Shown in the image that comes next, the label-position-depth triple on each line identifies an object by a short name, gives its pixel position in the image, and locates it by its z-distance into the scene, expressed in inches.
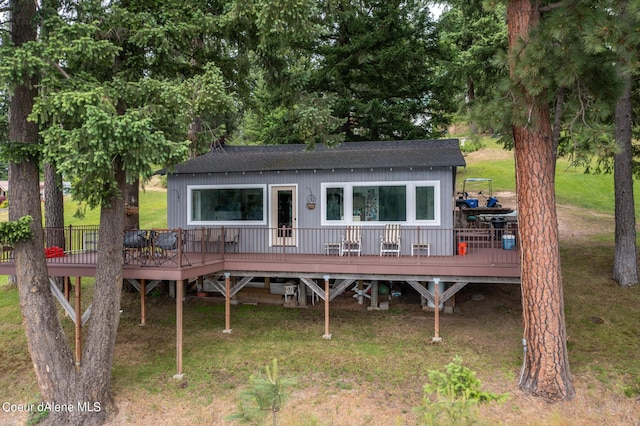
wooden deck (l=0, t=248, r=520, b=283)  339.6
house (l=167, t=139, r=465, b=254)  413.1
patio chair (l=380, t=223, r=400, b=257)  410.9
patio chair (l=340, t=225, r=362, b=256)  419.5
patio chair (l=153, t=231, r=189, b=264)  352.1
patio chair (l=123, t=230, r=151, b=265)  354.6
